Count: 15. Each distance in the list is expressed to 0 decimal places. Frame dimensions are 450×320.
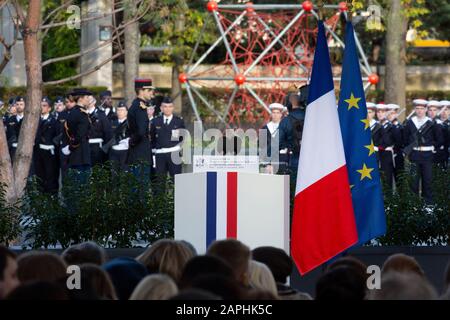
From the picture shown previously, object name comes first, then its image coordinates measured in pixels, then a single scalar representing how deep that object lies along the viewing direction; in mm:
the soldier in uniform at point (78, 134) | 20562
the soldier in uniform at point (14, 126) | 24438
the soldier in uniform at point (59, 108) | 23734
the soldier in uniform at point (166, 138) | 23267
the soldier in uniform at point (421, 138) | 24578
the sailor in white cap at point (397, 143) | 24859
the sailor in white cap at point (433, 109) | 25281
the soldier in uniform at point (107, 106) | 24467
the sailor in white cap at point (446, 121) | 24875
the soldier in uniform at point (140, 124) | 20562
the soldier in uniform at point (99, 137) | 23500
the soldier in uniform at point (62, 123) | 22000
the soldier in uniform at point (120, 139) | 22922
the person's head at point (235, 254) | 8133
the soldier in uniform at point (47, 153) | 23922
